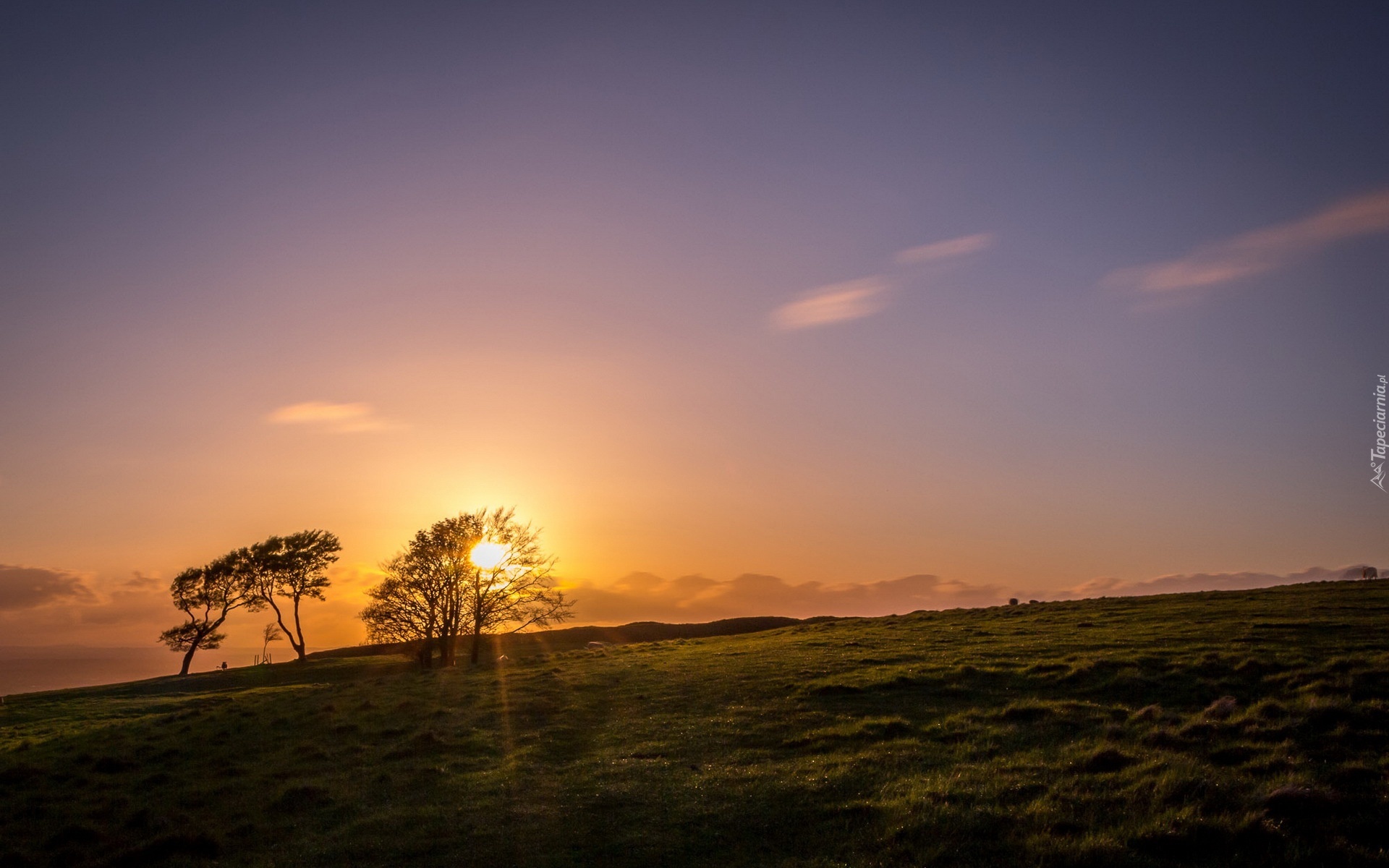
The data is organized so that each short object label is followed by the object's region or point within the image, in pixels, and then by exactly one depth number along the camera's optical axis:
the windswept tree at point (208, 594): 86.56
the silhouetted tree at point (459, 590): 62.78
